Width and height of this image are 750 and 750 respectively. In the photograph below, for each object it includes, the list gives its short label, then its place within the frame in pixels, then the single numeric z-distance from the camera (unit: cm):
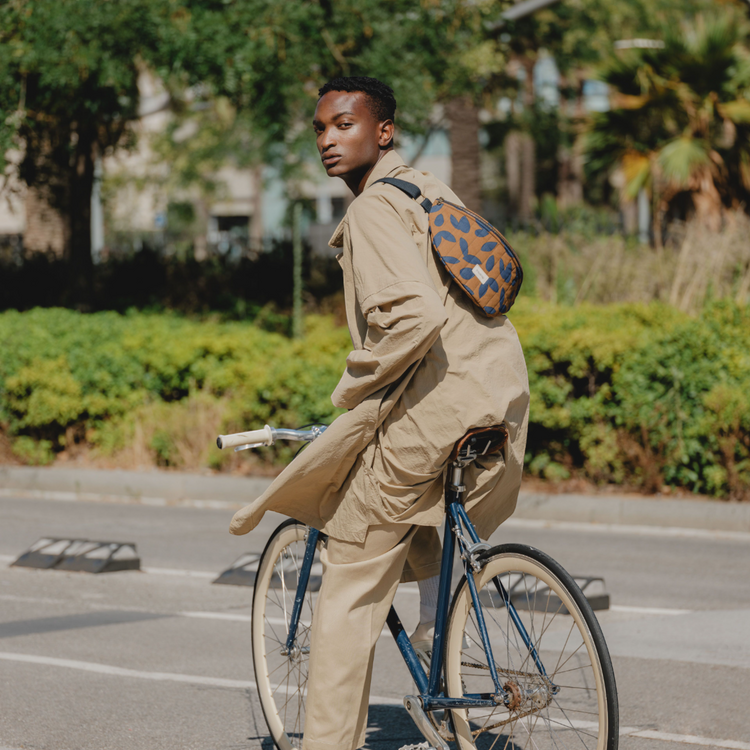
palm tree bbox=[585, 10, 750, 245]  1792
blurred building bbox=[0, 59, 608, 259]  2027
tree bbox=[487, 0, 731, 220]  2522
